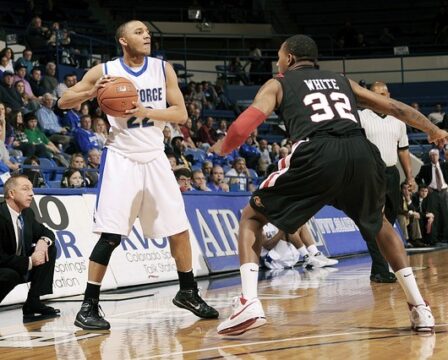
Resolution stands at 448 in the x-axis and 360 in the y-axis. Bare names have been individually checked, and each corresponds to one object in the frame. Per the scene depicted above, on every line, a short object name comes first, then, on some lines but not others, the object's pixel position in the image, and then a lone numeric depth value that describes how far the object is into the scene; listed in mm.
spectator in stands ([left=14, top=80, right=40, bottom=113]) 14336
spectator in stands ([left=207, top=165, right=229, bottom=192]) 13695
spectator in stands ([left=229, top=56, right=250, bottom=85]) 24531
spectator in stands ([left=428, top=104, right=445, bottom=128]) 21672
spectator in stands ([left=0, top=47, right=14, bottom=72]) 14908
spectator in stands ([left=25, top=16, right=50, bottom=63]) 18172
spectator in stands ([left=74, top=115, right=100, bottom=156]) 13797
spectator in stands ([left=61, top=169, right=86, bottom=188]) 10797
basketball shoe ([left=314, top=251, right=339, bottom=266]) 11352
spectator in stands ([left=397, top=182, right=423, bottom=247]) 15938
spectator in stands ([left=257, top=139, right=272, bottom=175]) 17812
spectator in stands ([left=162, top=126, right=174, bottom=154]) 14459
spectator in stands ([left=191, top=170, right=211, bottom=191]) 12703
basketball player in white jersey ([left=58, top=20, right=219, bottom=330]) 5938
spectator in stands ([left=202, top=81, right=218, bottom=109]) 21703
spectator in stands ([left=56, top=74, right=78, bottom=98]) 15359
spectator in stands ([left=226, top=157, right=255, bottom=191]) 15133
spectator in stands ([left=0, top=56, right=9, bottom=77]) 14938
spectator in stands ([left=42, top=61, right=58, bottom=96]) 15664
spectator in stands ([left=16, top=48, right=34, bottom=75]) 16081
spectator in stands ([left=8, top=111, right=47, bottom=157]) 12680
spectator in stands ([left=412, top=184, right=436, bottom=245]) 16594
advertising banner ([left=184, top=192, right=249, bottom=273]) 10492
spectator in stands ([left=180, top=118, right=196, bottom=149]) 17156
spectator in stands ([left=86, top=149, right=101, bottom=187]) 12570
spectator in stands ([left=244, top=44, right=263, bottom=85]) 25109
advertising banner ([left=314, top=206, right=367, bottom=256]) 13180
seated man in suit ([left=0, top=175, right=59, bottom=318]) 6695
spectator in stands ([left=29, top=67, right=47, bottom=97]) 15336
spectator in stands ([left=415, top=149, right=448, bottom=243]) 17078
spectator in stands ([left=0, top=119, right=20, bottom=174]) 10602
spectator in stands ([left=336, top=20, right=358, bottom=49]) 27406
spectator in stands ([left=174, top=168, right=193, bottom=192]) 11438
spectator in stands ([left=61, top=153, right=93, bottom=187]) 11438
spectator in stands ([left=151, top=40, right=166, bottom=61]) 21484
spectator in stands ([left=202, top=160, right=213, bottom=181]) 14352
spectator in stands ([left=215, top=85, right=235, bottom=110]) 22141
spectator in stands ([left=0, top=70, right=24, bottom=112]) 13891
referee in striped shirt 8602
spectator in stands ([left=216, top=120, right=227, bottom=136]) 18666
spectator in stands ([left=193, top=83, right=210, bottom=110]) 20500
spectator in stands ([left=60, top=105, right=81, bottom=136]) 14883
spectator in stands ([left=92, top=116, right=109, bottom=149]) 14219
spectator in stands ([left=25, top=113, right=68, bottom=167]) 13172
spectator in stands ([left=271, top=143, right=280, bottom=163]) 18234
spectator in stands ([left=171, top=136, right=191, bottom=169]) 14250
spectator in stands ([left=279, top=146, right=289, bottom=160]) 16656
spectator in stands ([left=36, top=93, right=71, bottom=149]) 14094
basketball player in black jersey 5105
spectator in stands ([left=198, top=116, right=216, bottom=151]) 18250
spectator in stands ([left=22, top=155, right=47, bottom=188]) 10133
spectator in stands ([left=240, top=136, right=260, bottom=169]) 18109
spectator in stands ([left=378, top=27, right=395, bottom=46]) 27484
